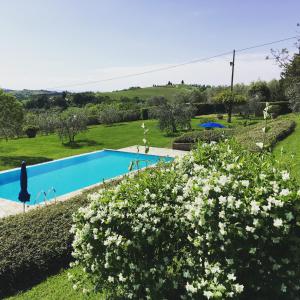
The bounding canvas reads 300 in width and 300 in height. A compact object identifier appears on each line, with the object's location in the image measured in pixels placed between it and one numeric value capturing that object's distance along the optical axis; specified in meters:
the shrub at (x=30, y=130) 35.76
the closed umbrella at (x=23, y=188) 12.31
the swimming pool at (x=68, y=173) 18.25
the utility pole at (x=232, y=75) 38.88
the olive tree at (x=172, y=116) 32.22
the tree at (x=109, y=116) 42.55
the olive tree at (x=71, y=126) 30.17
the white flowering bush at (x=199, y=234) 3.83
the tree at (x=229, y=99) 40.19
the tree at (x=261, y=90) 55.10
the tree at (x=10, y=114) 23.30
